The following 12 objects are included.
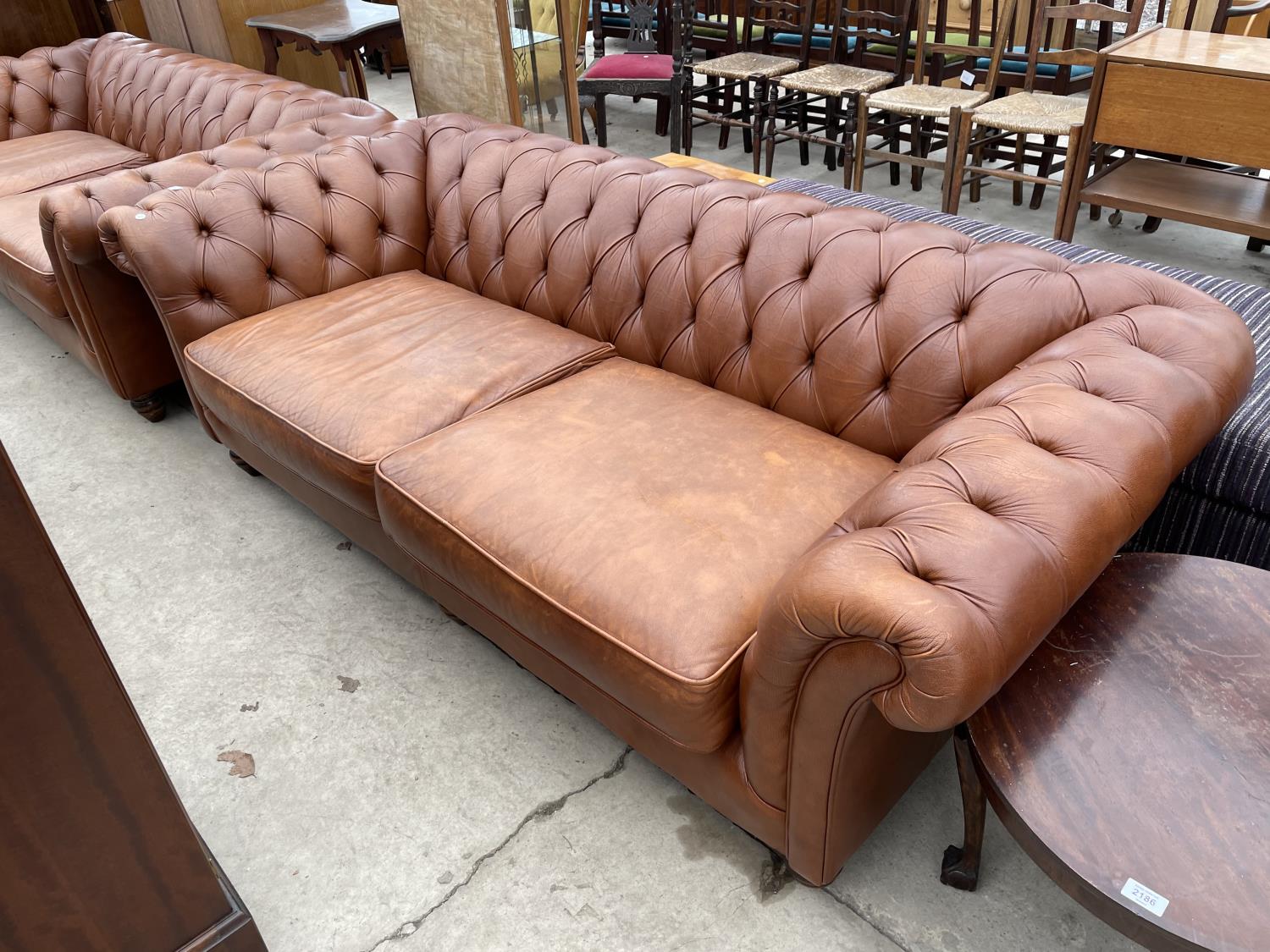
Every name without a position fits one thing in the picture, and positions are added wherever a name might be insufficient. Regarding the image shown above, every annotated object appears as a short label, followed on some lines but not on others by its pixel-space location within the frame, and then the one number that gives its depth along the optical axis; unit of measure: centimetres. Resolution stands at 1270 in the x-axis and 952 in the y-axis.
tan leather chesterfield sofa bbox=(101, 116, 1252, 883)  103
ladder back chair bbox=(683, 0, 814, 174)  416
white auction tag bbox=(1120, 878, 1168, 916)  89
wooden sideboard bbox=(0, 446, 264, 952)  93
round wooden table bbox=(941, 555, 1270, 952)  90
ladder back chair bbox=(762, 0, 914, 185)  387
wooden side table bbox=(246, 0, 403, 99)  348
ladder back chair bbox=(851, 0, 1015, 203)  351
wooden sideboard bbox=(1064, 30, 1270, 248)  265
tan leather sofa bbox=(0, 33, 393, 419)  234
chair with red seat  417
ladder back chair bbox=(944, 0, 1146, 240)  311
